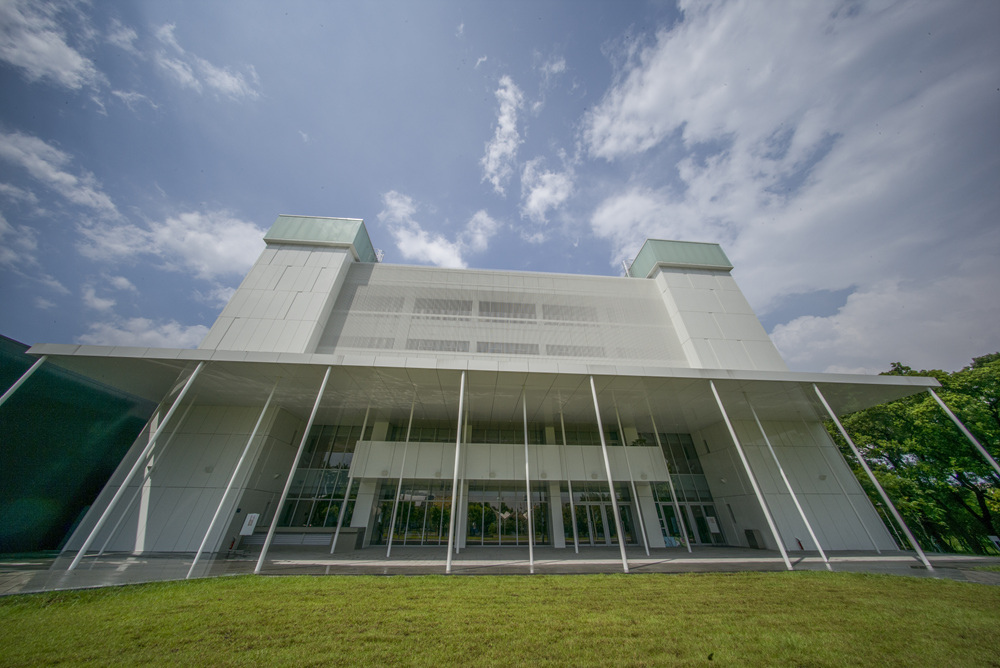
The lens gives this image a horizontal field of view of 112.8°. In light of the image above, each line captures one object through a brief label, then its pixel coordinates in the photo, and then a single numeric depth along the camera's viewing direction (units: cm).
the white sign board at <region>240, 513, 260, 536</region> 1280
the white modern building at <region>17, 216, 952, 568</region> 1267
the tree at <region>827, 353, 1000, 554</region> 1712
